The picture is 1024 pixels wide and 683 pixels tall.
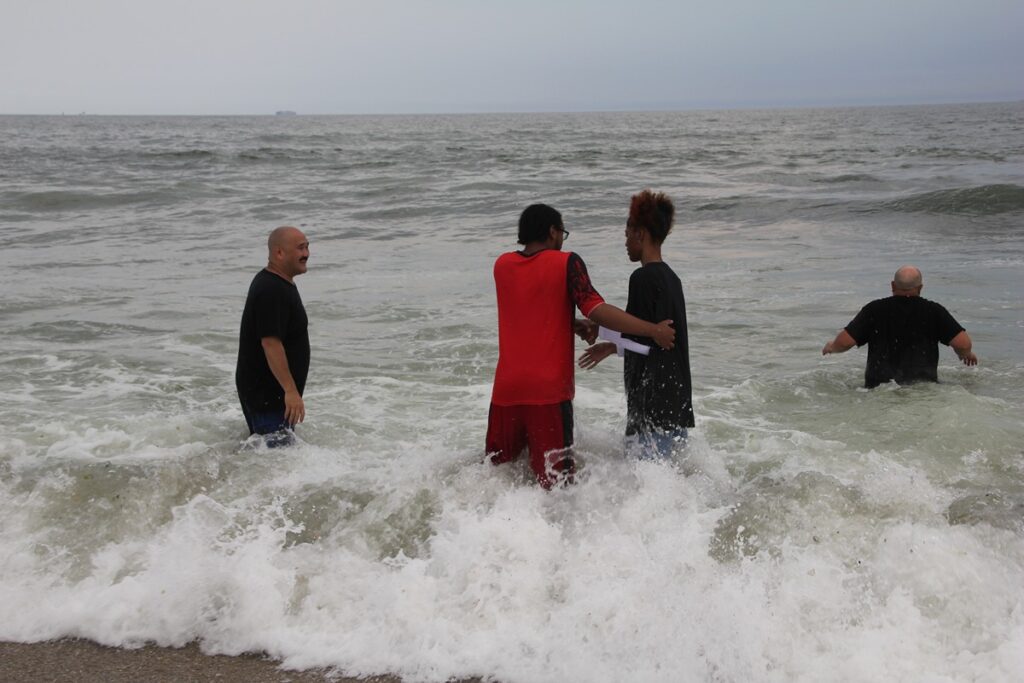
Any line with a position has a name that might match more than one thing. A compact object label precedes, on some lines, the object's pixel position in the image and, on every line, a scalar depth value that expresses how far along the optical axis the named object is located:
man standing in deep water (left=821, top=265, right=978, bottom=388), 6.86
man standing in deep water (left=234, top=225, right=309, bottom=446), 5.16
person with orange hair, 4.60
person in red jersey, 4.38
